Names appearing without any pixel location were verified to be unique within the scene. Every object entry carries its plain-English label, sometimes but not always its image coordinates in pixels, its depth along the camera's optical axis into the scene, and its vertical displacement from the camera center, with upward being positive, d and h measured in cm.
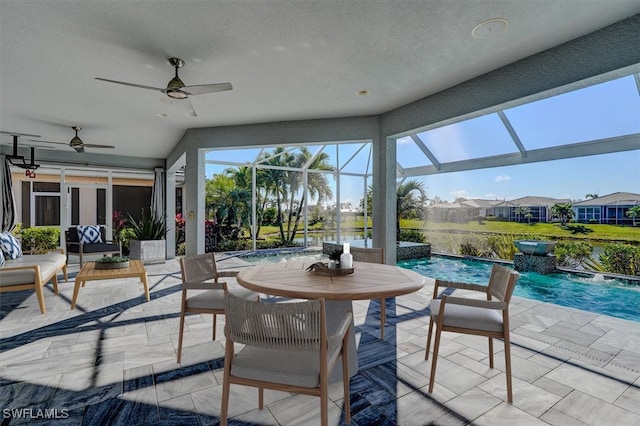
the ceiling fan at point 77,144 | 533 +129
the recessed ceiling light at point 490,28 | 247 +153
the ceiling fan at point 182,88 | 294 +122
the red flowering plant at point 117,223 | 840 -16
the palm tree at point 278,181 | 904 +102
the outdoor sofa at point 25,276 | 322 -62
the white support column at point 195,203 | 573 +25
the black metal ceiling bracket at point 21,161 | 569 +118
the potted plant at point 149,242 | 652 -55
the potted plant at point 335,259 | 230 -34
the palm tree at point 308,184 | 926 +97
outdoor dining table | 173 -43
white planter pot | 650 -71
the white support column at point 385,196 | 482 +28
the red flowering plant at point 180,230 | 878 -39
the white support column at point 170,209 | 763 +20
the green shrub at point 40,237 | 720 -45
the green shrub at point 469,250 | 773 -94
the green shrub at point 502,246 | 713 -77
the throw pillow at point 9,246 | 410 -38
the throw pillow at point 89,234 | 628 -35
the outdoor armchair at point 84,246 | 604 -57
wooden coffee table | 354 -67
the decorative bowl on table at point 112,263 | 394 -58
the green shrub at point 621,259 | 541 -85
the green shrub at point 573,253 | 607 -83
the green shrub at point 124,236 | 840 -52
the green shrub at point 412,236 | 881 -64
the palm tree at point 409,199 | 873 +43
